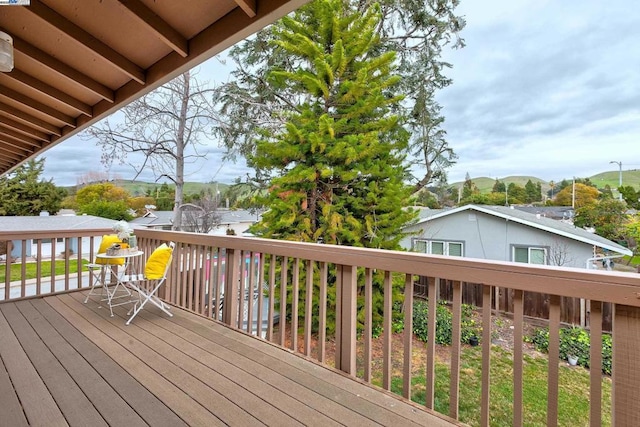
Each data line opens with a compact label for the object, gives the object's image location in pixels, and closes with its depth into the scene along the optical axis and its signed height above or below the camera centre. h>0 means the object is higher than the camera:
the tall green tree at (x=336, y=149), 6.05 +1.33
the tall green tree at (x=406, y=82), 8.41 +3.74
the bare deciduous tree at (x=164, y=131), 8.55 +2.36
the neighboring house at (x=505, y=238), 9.05 -0.62
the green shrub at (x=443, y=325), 6.72 -2.42
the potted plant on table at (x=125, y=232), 3.68 -0.21
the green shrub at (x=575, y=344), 5.84 -2.44
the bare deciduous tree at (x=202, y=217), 12.26 -0.07
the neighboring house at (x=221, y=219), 14.21 -0.21
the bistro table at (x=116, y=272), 3.42 -0.76
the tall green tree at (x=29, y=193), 18.39 +1.22
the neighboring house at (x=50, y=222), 14.01 -0.38
